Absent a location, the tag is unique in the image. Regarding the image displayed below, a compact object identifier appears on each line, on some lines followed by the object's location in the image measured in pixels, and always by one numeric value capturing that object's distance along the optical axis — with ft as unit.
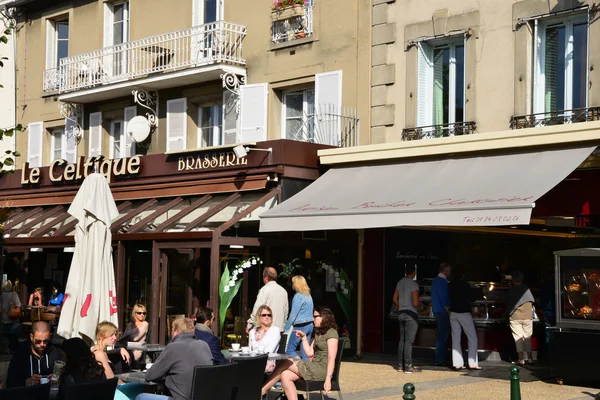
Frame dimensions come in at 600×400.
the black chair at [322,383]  36.52
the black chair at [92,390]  24.71
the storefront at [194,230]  56.29
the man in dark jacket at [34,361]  28.55
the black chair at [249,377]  30.22
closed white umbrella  47.60
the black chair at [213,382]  28.55
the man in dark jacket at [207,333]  35.37
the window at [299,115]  63.21
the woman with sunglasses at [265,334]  39.11
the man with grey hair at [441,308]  53.57
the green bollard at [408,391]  27.20
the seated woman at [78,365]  26.30
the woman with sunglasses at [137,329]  43.39
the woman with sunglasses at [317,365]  36.50
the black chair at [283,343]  42.27
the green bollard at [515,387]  31.60
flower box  62.54
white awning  44.50
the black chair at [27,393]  22.72
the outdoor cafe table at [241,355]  36.06
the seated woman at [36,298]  68.13
